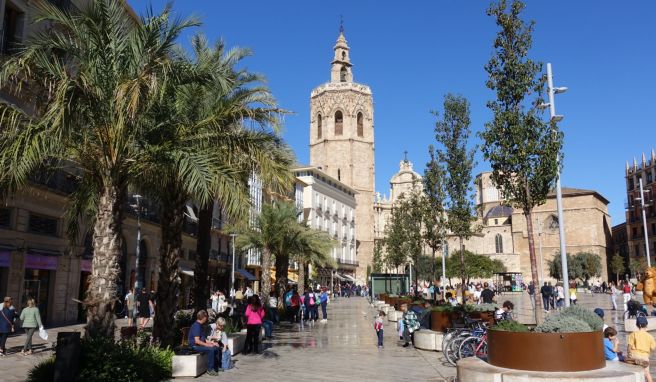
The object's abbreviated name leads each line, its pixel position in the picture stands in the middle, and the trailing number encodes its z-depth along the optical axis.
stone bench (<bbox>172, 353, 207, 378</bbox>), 10.33
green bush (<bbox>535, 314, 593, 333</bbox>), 7.88
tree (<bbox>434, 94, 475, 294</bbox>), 22.28
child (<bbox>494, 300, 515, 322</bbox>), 14.27
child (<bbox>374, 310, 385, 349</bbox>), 15.62
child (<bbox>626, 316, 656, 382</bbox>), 8.85
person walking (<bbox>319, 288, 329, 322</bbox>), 26.58
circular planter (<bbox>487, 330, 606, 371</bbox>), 7.54
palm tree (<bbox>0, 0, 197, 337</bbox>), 9.09
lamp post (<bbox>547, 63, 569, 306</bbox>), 14.35
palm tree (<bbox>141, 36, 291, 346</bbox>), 10.24
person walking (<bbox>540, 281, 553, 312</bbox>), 27.95
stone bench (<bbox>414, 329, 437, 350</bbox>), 14.73
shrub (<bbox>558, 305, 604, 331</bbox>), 8.97
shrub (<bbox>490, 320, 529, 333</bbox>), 8.72
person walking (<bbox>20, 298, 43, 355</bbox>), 13.17
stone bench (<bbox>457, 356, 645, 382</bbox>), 7.16
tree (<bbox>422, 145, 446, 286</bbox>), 24.75
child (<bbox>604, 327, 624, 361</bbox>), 9.54
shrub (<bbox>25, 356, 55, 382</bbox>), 8.43
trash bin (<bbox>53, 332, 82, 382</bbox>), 7.92
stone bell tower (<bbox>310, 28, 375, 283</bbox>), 90.38
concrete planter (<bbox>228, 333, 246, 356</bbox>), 13.48
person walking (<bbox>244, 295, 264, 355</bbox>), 14.26
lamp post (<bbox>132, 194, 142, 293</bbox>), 24.63
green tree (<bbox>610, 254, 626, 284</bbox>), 80.38
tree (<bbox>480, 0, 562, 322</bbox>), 13.12
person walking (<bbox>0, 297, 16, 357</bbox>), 12.88
